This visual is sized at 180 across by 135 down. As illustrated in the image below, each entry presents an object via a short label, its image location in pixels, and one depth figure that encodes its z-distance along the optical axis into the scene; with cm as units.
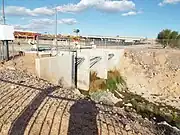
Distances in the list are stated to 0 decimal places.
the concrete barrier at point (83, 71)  1319
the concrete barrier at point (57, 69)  945
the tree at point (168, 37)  2636
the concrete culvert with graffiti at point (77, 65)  985
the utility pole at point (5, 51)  1018
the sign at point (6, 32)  956
